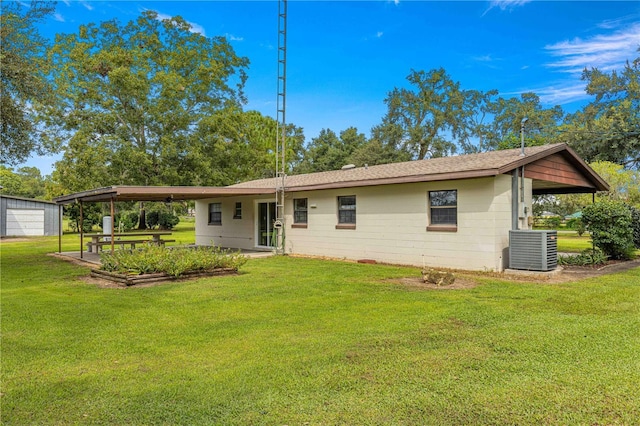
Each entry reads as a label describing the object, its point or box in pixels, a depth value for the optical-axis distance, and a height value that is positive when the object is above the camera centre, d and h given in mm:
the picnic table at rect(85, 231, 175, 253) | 12830 -656
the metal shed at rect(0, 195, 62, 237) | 26391 +213
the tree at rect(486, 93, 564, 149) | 42125 +10635
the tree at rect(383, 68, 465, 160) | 41594 +10991
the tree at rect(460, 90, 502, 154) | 43125 +10524
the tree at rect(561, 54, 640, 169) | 28312 +6983
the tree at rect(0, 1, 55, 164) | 8992 +3202
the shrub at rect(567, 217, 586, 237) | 31534 -334
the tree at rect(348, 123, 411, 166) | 39750 +6953
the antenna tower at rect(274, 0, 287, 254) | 13922 +4495
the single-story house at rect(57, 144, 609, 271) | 9672 +455
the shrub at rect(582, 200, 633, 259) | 11109 -119
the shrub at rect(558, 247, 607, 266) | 10906 -1056
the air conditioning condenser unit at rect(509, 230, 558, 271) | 9062 -672
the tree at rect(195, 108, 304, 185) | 28859 +5087
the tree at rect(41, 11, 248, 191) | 26500 +7966
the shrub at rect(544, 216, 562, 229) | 32650 -194
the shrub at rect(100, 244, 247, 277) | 8688 -877
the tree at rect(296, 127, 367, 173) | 45750 +7868
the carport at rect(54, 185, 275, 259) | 10587 +801
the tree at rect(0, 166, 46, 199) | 64062 +6413
